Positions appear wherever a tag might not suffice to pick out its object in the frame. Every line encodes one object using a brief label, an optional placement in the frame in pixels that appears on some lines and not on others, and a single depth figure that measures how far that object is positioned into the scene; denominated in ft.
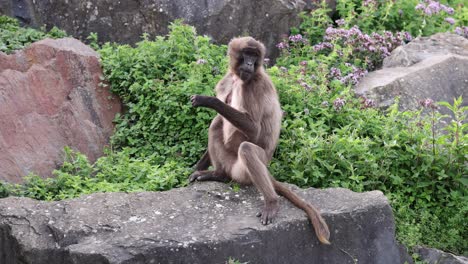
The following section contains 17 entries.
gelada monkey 24.43
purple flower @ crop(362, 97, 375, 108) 32.27
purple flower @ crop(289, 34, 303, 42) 37.40
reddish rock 29.27
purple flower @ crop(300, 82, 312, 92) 32.17
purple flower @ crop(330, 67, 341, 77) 34.73
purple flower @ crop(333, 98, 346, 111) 31.24
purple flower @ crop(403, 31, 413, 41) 39.77
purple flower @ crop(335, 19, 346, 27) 38.01
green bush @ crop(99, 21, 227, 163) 30.63
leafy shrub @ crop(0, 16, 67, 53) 33.19
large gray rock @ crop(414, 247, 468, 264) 26.21
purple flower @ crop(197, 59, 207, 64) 31.91
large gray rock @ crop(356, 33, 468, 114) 34.55
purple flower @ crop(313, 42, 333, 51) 36.58
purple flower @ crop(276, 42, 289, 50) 37.17
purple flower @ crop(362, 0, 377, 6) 39.25
